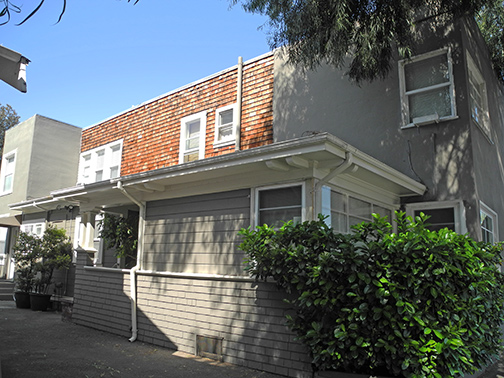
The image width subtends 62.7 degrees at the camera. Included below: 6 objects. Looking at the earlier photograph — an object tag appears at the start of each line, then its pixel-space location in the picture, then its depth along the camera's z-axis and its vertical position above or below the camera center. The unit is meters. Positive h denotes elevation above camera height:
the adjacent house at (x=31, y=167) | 15.93 +3.78
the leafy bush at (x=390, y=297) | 4.43 -0.27
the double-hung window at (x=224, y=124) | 10.88 +3.79
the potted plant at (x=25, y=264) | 12.01 -0.07
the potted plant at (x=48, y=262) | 11.68 +0.05
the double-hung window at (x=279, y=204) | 6.17 +1.00
